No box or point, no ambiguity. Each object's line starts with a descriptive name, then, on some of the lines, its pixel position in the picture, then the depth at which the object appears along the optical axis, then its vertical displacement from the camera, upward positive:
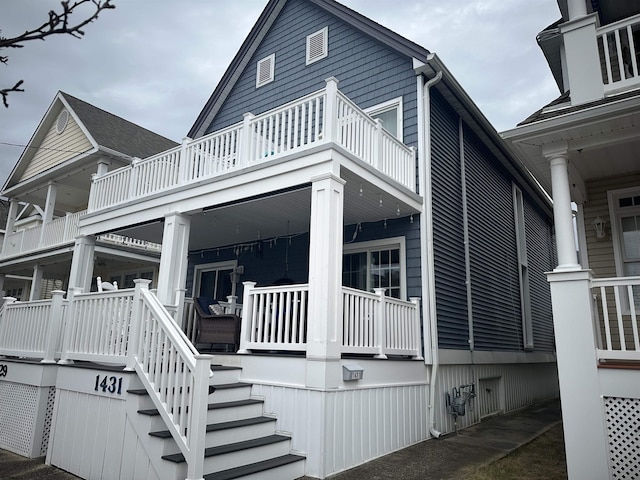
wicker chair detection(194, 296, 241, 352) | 7.49 +0.21
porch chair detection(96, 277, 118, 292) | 7.59 +0.86
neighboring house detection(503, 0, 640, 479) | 4.52 +1.80
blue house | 5.25 +1.27
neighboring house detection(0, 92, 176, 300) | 13.52 +5.15
